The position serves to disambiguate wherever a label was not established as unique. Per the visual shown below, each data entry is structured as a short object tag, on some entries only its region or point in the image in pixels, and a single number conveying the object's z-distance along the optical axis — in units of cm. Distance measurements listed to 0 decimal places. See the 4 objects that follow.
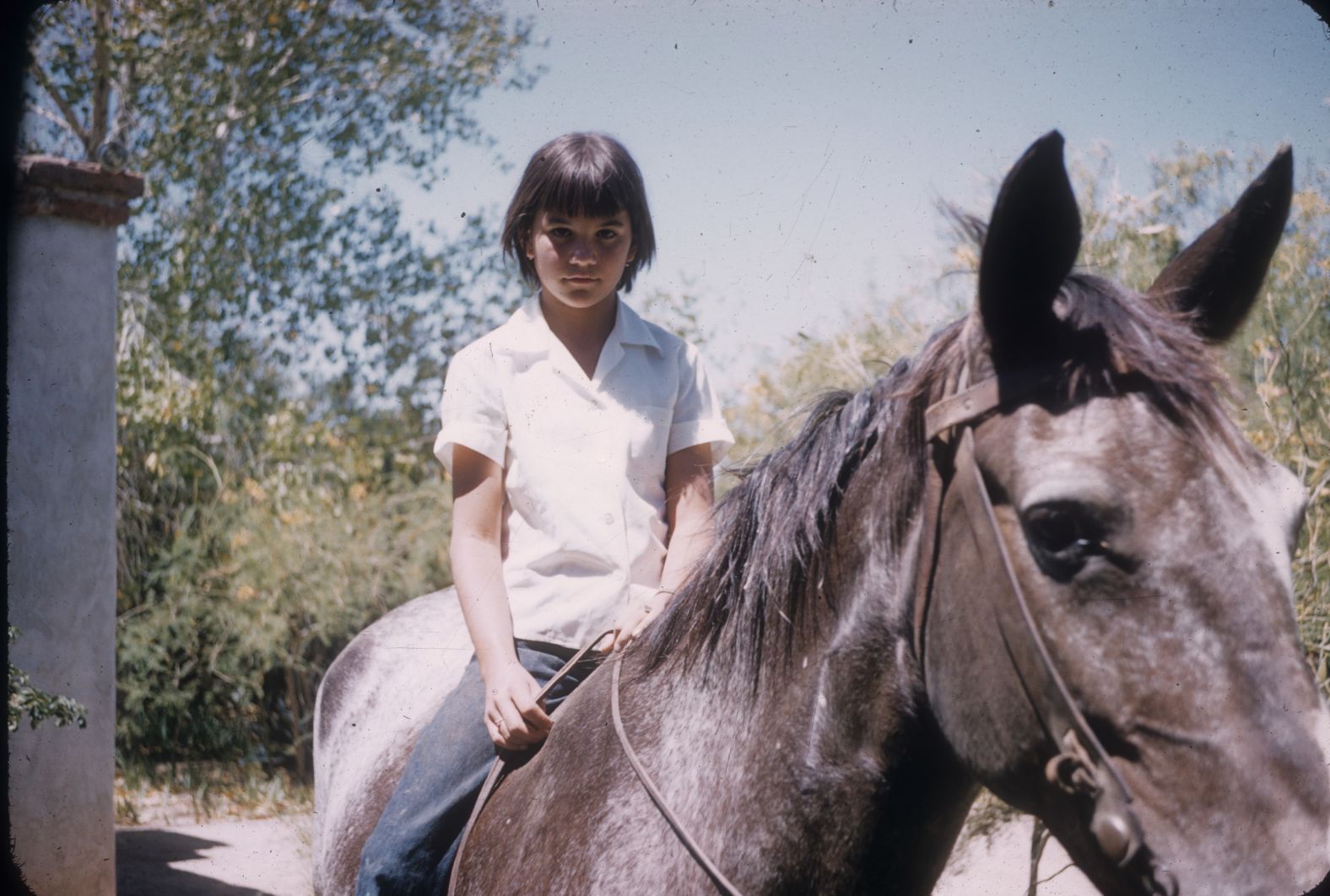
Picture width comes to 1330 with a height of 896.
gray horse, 112
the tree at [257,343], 913
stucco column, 509
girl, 199
